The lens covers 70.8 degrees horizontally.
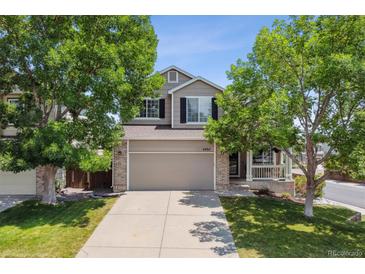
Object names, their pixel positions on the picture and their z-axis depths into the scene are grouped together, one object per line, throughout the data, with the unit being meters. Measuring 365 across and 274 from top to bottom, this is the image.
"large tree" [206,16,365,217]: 8.37
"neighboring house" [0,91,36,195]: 13.45
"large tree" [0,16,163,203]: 9.43
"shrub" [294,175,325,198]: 15.14
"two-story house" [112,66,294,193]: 14.20
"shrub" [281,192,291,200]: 14.25
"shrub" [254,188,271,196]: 14.49
